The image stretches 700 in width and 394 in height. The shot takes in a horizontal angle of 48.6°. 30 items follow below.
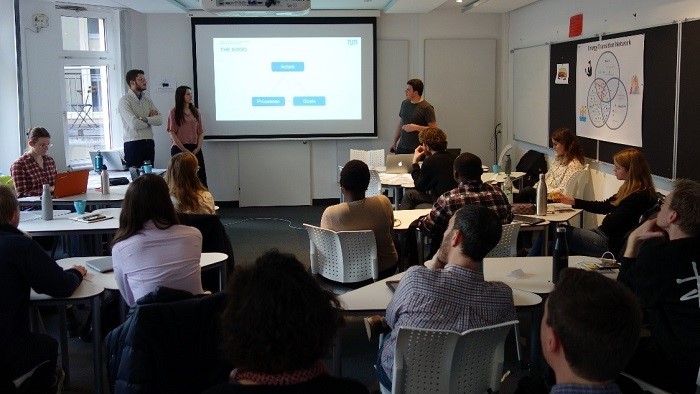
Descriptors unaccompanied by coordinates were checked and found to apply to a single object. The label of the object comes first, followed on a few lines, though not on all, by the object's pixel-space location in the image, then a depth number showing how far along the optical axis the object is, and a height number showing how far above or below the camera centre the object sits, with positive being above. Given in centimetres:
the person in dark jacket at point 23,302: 341 -84
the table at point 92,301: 386 -94
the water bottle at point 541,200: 584 -71
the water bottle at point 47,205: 575 -70
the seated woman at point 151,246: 373 -65
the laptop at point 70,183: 670 -63
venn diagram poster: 698 +15
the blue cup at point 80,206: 592 -72
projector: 647 +86
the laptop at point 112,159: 899 -55
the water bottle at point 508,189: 662 -71
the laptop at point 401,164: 835 -60
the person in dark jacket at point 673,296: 316 -79
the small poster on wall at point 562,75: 866 +35
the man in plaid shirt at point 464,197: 502 -58
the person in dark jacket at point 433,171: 700 -58
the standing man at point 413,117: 939 -12
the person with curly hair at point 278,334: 176 -51
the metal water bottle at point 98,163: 813 -54
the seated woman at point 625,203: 544 -69
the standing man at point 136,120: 927 -11
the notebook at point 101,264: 436 -87
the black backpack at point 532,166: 918 -73
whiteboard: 942 +15
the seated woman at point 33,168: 678 -49
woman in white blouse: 734 -49
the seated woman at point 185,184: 515 -50
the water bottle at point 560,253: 381 -73
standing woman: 971 -18
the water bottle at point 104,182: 698 -64
